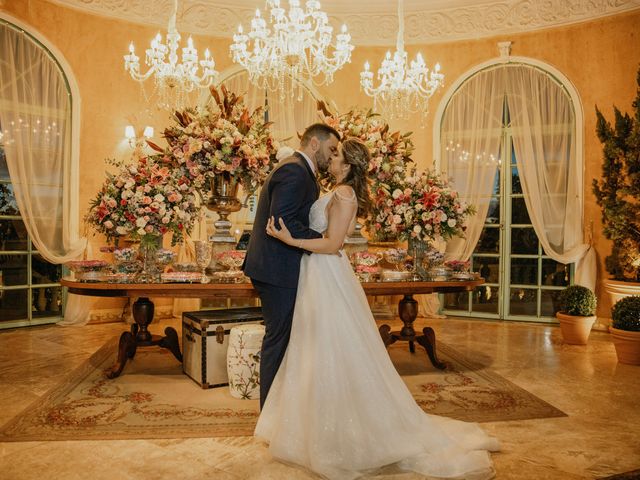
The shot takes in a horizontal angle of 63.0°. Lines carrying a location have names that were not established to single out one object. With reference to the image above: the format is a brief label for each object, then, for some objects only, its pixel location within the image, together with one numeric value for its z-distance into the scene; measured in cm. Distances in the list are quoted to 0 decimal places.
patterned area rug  306
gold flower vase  426
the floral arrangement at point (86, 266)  402
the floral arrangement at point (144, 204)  389
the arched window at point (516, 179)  679
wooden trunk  387
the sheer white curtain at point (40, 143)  606
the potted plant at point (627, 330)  464
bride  246
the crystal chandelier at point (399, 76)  562
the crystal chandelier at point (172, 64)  530
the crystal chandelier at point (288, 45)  497
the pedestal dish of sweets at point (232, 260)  407
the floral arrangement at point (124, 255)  400
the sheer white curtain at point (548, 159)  668
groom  277
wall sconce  654
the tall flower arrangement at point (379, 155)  436
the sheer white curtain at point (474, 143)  718
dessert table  374
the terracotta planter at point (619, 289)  555
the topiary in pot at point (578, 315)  541
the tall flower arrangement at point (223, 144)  403
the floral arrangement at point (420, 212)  430
